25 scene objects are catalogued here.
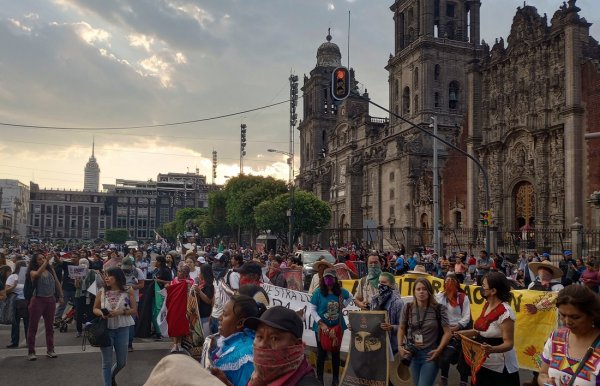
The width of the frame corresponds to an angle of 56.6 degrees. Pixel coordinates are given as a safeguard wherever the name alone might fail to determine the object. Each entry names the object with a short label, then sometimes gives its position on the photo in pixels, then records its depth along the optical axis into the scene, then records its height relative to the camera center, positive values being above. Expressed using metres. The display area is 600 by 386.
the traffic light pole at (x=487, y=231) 19.74 -0.11
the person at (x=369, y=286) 7.94 -0.87
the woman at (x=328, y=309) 7.60 -1.15
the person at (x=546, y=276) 8.11 -0.69
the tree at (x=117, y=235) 131.88 -2.95
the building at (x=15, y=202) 165.27 +5.86
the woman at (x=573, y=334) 3.68 -0.70
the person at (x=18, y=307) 10.82 -1.70
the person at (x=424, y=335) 6.10 -1.19
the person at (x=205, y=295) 8.84 -1.13
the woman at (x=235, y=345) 3.70 -0.86
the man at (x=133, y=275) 11.49 -1.12
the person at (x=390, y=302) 6.99 -0.96
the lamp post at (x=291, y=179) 38.38 +3.50
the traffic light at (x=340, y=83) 16.64 +4.29
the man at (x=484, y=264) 14.56 -1.02
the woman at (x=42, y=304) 9.80 -1.48
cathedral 30.27 +7.05
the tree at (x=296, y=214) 50.38 +0.99
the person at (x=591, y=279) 8.90 -0.80
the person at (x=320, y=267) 8.24 -0.62
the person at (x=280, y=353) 3.14 -0.74
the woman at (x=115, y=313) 7.13 -1.16
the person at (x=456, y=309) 6.45 -0.99
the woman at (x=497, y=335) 5.48 -1.07
